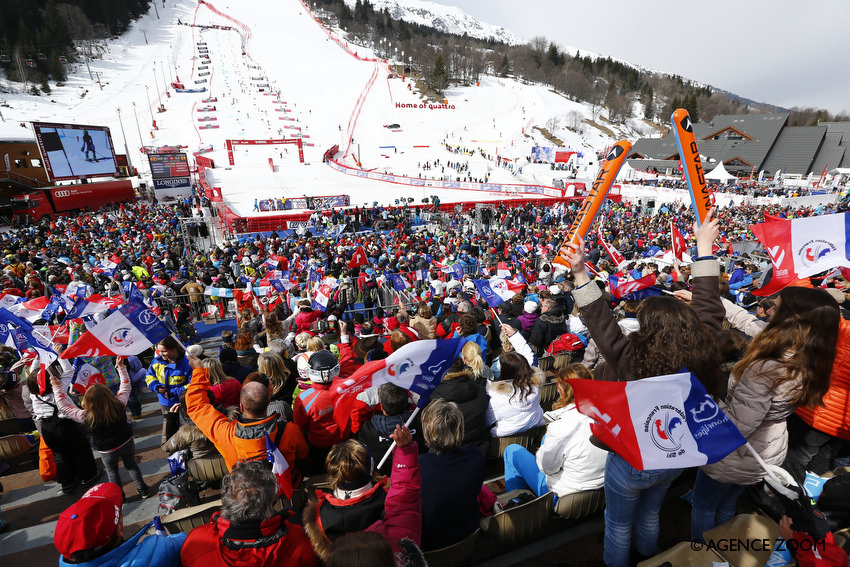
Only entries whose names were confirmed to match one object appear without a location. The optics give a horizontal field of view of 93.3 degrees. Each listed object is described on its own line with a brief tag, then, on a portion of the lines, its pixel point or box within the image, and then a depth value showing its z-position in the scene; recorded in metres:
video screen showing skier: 29.62
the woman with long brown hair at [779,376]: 2.10
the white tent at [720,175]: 40.15
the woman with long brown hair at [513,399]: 3.52
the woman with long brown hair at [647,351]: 2.04
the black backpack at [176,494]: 3.24
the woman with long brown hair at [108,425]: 3.69
